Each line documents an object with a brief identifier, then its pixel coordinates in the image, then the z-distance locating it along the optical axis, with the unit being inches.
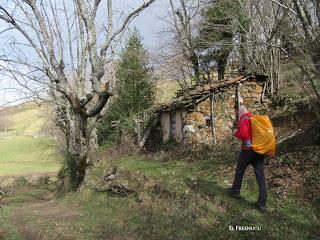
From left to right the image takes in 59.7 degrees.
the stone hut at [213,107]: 455.6
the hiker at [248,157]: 215.6
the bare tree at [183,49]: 622.1
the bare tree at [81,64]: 356.5
